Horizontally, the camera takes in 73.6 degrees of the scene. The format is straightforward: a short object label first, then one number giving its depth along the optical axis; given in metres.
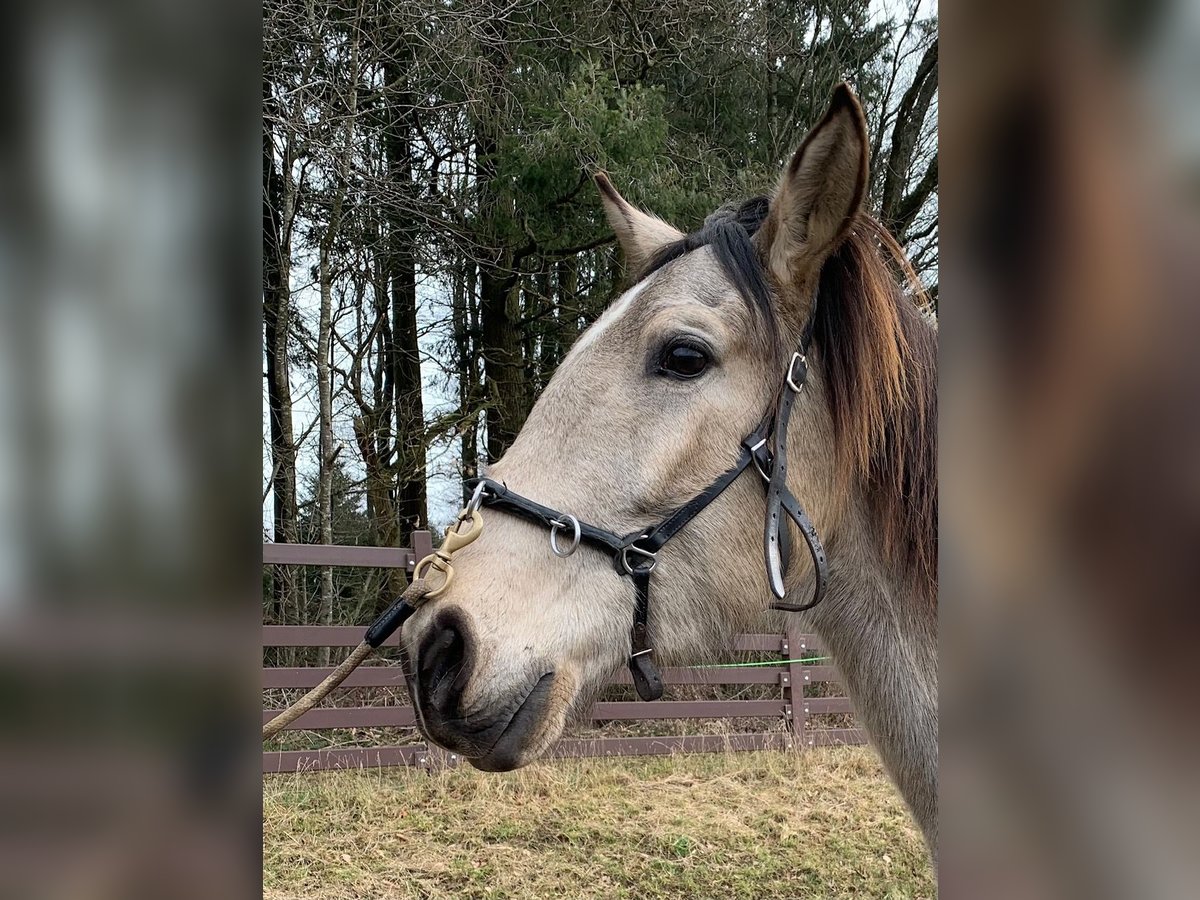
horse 1.65
